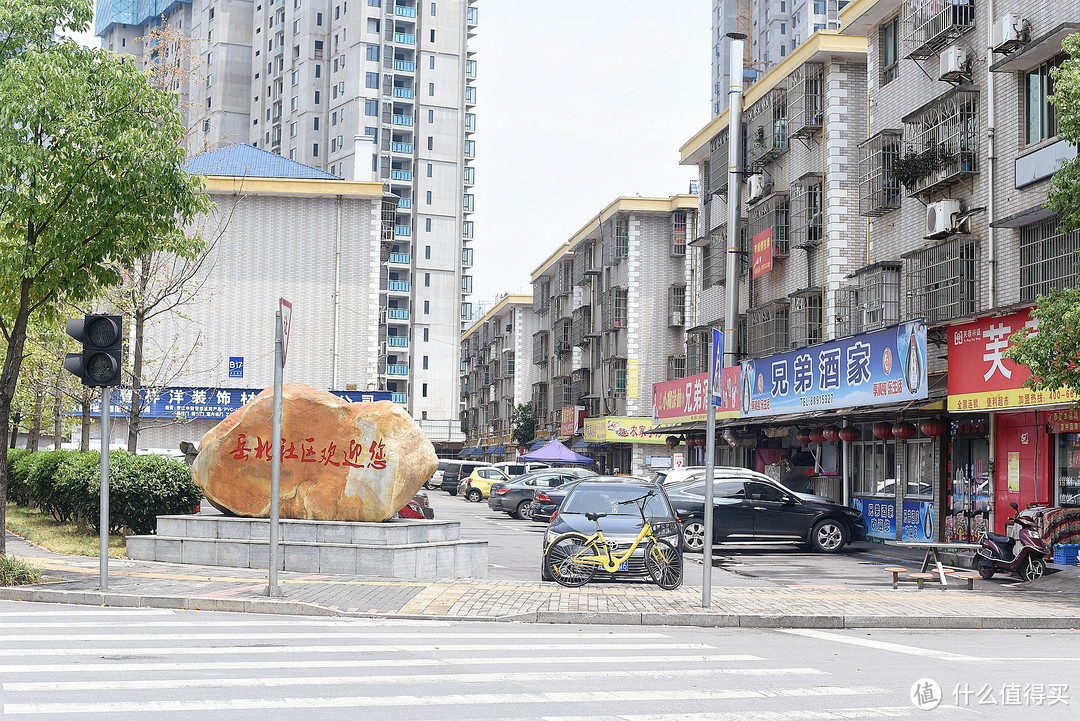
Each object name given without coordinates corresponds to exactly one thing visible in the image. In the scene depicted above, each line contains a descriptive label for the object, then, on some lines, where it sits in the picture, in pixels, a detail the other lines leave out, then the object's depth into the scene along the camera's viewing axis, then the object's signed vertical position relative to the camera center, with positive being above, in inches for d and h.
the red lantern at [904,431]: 989.2 +7.7
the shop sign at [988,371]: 778.2 +51.7
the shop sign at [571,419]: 2522.4 +34.2
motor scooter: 725.3 -74.0
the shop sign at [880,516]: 1079.6 -75.7
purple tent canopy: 1964.8 -39.2
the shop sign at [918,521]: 1001.5 -74.9
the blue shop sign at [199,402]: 1753.2 +41.7
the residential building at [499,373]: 3552.7 +206.1
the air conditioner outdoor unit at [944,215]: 952.3 +192.0
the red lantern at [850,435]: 1103.0 +3.6
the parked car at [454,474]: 2406.5 -92.3
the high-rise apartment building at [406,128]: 3481.8 +1008.6
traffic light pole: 515.2 -39.0
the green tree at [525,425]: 3088.1 +23.0
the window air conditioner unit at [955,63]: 951.0 +322.3
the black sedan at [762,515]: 926.4 -65.9
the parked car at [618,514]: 597.3 -44.0
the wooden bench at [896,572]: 649.3 -77.2
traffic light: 521.3 +35.8
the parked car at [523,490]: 1491.1 -76.5
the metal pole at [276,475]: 506.6 -20.7
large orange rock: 653.3 -17.6
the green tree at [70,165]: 572.1 +135.7
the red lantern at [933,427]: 961.5 +11.1
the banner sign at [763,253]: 1368.1 +229.5
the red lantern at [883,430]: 1031.6 +8.5
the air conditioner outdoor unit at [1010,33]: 871.7 +319.5
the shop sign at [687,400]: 1365.7 +49.3
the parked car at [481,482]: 2006.6 -88.7
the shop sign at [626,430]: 2167.8 +9.5
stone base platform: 623.8 -67.1
